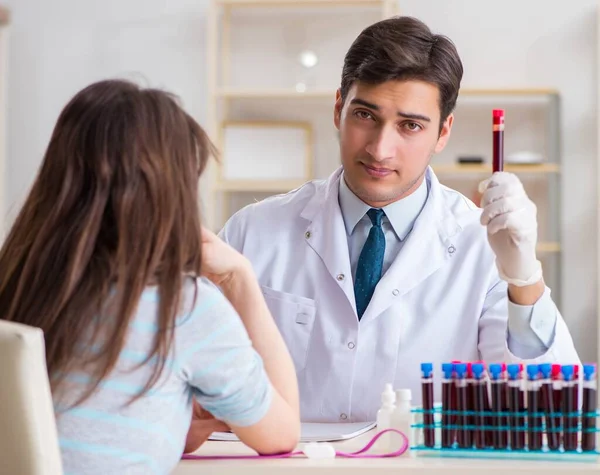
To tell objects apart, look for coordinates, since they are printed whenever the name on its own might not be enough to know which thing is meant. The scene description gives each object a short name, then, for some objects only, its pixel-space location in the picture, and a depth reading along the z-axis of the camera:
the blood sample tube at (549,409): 1.52
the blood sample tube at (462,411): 1.54
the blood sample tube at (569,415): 1.52
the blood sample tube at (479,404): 1.53
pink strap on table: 1.52
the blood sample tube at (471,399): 1.54
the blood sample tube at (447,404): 1.54
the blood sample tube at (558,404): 1.52
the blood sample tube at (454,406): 1.54
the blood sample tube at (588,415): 1.52
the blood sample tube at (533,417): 1.52
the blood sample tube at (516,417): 1.53
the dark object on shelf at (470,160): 3.71
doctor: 1.94
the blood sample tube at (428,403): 1.55
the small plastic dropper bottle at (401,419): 1.56
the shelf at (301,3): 3.71
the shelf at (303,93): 3.69
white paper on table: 1.64
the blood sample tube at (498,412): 1.53
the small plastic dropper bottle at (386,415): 1.57
